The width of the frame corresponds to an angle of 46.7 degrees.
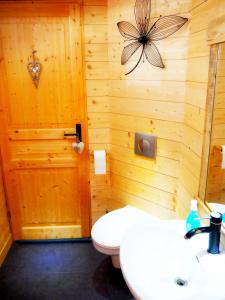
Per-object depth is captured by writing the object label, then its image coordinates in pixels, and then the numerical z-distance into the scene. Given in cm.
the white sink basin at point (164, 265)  107
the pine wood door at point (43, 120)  210
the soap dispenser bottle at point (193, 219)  145
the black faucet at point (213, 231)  116
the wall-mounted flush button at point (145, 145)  202
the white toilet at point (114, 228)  186
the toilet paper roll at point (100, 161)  235
